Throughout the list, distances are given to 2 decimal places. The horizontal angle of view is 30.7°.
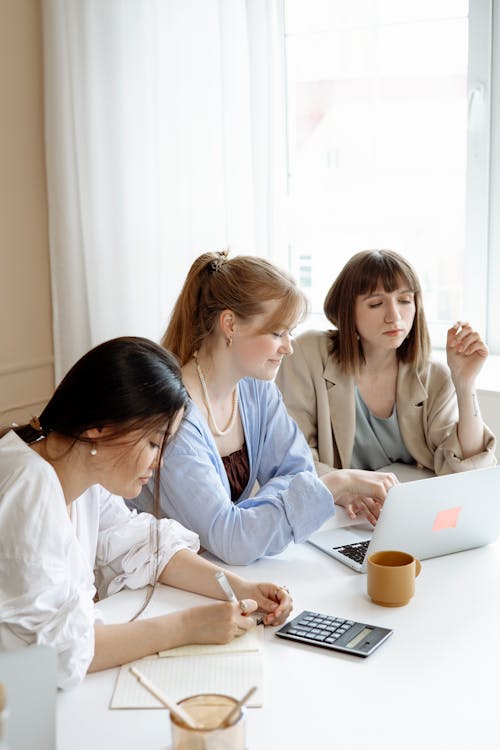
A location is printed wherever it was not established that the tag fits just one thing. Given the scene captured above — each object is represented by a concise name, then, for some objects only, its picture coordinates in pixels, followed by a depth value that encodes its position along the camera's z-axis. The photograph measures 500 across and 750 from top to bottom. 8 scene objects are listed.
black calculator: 1.29
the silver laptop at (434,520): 1.52
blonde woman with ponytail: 1.67
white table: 1.07
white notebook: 1.17
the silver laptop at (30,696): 0.94
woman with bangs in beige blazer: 2.25
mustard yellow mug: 1.41
